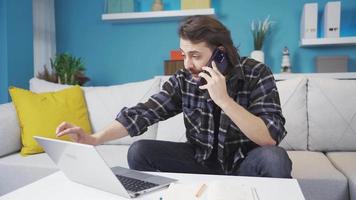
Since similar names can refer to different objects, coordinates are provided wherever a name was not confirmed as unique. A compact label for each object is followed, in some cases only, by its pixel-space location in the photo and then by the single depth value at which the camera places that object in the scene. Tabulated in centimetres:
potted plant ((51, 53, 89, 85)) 270
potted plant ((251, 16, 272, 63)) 265
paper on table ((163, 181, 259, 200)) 76
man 111
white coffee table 84
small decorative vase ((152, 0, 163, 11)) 285
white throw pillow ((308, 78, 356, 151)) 181
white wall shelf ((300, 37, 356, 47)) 250
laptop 83
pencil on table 81
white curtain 293
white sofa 165
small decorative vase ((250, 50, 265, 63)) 264
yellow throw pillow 187
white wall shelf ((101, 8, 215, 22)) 273
